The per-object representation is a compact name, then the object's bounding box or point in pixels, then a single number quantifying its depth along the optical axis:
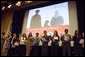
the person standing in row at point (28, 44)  4.06
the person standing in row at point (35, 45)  4.00
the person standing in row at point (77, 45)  3.39
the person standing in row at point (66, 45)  3.44
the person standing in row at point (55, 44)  3.72
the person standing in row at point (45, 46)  3.78
